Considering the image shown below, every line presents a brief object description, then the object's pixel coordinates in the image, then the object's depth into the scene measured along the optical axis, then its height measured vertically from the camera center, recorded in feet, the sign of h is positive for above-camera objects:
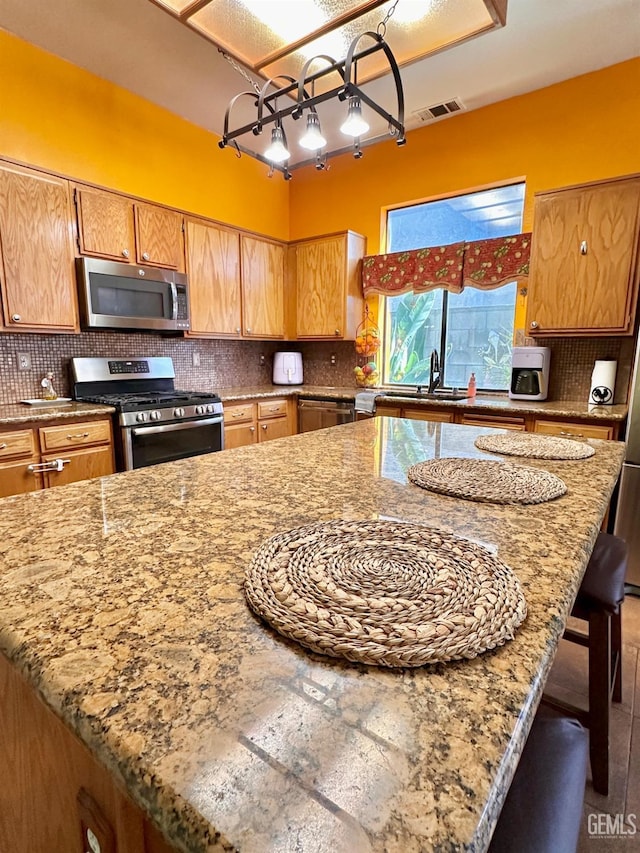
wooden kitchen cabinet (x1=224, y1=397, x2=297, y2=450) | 11.28 -1.68
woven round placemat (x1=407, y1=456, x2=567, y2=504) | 3.18 -0.98
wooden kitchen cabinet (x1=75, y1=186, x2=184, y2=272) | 9.05 +2.90
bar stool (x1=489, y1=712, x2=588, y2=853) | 1.92 -2.09
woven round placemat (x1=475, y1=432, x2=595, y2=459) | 4.50 -0.95
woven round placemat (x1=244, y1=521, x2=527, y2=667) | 1.54 -0.98
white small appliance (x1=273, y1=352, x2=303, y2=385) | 14.26 -0.24
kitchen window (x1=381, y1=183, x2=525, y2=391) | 11.27 +1.33
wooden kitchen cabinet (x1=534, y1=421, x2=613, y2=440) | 8.29 -1.36
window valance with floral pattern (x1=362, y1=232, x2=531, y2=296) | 10.59 +2.48
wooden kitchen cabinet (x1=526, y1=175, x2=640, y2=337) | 8.47 +2.02
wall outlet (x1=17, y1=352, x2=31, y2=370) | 9.14 -0.01
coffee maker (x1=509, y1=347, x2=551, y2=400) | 9.88 -0.26
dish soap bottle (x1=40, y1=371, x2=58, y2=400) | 9.34 -0.64
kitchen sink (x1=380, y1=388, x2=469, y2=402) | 11.13 -0.92
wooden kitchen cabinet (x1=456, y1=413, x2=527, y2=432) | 9.20 -1.33
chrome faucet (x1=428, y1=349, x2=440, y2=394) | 12.02 -0.23
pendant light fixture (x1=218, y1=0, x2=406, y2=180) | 5.15 +3.21
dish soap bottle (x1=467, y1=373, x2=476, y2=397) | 11.33 -0.71
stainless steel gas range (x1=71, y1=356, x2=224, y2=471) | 8.75 -1.06
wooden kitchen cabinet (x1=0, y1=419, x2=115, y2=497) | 7.38 -1.71
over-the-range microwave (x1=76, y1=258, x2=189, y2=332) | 9.06 +1.41
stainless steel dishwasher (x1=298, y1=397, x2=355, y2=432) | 11.88 -1.49
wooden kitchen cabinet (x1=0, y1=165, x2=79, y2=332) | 8.04 +2.06
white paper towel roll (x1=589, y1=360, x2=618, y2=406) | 9.13 -0.47
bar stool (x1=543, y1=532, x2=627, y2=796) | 3.82 -2.48
